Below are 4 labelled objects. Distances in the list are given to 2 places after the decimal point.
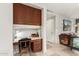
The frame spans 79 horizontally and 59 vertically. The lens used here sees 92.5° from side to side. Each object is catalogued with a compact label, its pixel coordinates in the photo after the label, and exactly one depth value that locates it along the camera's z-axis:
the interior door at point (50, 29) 2.06
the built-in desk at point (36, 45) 2.01
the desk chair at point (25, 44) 1.95
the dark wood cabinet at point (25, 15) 1.86
